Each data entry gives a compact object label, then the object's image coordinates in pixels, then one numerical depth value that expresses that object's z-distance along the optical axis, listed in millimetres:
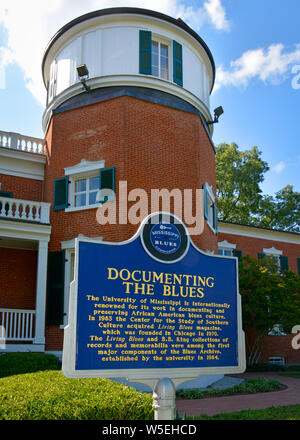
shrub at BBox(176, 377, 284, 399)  11852
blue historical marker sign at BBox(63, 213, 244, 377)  4520
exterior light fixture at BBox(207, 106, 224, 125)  18734
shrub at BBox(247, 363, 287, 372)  19828
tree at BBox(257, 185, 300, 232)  38969
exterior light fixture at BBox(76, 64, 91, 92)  16172
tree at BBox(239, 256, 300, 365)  18766
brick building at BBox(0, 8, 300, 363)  14969
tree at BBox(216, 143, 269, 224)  37688
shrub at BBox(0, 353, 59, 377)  11193
